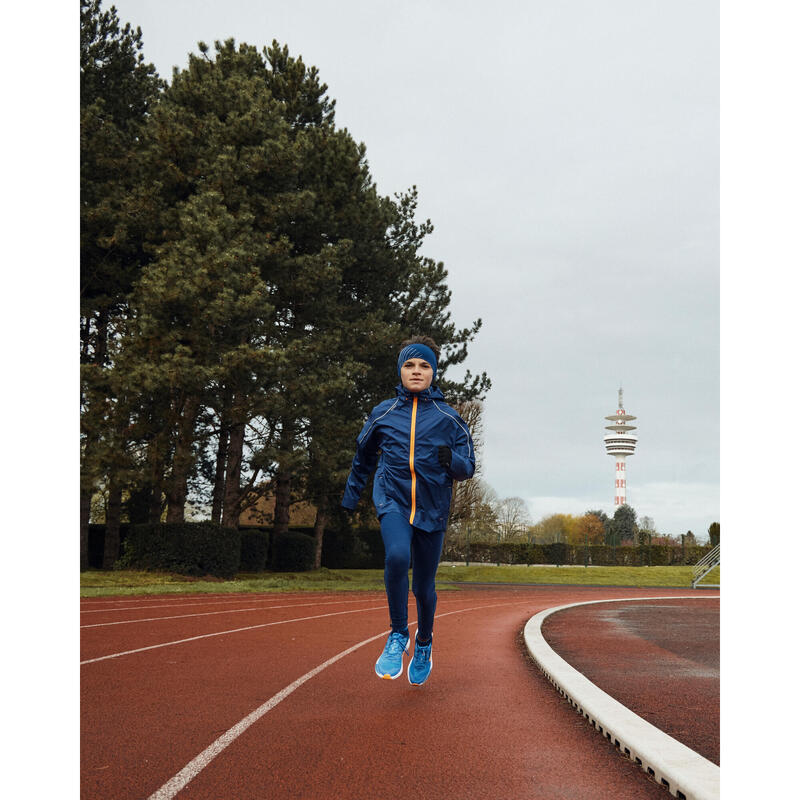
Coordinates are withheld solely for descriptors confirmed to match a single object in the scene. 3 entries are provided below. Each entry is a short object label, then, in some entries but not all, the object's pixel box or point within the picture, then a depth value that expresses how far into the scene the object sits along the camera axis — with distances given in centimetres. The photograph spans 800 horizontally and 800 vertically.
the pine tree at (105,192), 2150
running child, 518
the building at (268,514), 2694
